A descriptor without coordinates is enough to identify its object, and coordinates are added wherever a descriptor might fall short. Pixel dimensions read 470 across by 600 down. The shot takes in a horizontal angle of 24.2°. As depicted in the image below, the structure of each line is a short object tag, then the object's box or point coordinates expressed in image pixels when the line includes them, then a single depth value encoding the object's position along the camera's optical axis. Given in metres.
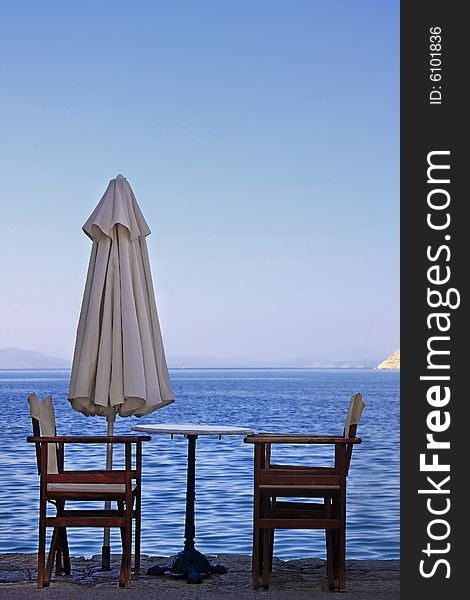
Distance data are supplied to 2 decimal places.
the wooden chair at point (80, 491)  5.15
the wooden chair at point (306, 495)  5.16
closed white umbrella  5.69
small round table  5.40
